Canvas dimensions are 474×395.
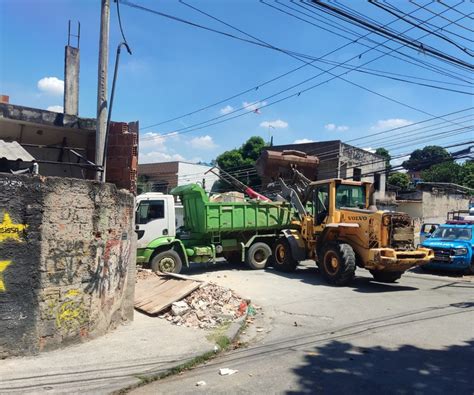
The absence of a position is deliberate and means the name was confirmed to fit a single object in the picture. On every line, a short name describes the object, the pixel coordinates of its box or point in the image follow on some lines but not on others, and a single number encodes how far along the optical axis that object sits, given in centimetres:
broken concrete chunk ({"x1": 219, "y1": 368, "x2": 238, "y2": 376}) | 557
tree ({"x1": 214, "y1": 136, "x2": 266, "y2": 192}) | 3850
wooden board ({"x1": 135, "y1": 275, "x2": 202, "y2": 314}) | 868
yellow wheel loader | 1245
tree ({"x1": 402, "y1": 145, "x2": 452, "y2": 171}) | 7109
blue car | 1539
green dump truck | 1385
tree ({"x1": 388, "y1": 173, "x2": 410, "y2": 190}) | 4791
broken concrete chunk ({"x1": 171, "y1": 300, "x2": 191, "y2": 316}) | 823
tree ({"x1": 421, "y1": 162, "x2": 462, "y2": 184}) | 5416
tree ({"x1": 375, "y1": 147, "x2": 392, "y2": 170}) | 6269
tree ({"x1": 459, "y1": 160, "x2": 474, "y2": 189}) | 5128
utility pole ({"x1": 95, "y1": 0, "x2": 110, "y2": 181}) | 861
